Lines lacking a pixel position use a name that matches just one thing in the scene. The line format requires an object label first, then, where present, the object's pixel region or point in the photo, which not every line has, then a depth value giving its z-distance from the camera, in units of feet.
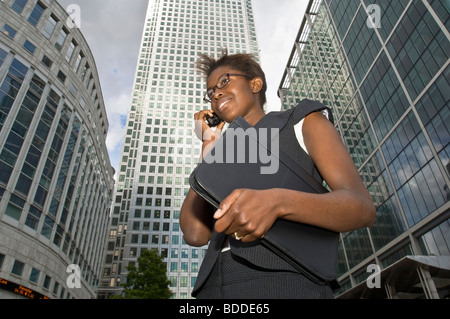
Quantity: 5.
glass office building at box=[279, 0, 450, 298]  68.39
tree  73.92
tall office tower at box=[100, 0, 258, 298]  204.97
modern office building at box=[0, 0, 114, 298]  76.13
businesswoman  2.96
